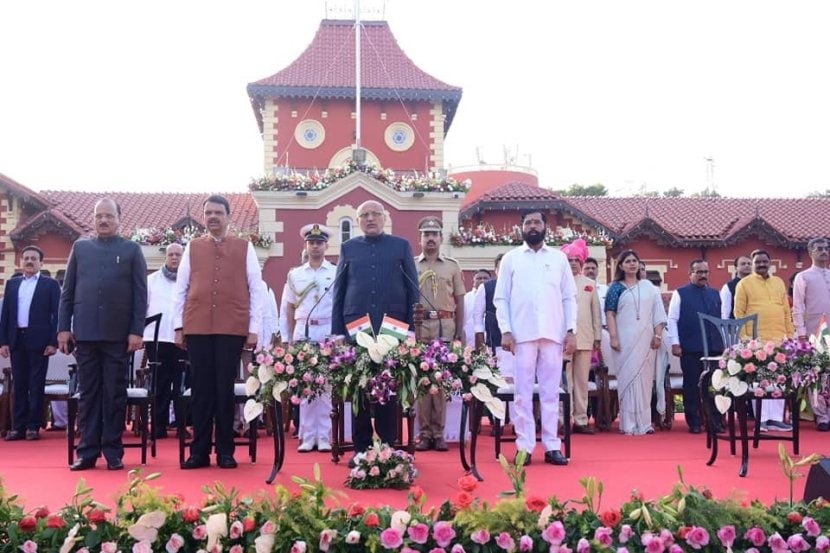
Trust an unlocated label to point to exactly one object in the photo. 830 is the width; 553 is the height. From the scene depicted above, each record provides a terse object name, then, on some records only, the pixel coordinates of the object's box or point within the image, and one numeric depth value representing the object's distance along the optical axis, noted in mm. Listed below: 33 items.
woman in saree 8398
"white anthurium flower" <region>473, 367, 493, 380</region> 5168
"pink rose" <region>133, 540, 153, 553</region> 3293
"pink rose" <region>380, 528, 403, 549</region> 3301
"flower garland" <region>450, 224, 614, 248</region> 20594
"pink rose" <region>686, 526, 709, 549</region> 3311
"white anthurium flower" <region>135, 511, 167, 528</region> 3332
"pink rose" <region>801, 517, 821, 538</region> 3459
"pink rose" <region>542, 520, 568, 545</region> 3303
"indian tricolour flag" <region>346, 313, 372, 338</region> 5293
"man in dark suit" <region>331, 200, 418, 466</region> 5598
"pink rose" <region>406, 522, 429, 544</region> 3325
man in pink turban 8406
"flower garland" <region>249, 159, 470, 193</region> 20375
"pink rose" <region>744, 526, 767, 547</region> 3428
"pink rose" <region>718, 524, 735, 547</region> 3375
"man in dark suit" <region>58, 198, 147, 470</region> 5773
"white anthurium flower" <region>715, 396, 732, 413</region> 5633
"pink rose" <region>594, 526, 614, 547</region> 3309
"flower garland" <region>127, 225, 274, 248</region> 19359
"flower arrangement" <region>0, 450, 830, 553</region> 3326
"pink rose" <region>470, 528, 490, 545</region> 3309
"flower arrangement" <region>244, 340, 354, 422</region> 5082
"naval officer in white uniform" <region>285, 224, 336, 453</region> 7254
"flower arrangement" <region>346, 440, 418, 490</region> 4977
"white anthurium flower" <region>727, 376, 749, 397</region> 5656
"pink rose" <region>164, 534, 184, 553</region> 3318
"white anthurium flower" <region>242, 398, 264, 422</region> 5234
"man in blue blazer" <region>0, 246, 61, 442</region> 7934
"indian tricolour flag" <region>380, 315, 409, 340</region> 5160
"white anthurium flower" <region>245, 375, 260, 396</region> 5246
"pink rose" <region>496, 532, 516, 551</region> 3295
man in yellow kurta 8664
